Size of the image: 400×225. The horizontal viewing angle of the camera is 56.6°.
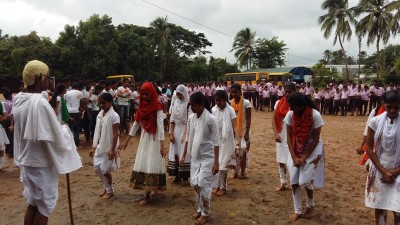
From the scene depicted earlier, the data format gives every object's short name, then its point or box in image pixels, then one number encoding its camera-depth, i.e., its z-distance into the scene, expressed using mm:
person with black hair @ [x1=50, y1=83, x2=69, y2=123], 7603
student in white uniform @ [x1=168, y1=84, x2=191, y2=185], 6613
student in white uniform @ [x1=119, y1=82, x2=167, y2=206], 5555
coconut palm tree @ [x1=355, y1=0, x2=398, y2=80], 29828
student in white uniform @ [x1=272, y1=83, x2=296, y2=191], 6316
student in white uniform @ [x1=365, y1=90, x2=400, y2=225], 3830
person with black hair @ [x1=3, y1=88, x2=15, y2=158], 8562
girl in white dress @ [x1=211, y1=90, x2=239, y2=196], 6113
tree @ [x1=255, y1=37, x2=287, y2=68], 56906
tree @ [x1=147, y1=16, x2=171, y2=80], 40875
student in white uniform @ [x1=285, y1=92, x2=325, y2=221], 4766
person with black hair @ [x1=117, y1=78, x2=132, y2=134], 12195
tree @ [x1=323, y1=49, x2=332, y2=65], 79625
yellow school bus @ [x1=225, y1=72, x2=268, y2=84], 36138
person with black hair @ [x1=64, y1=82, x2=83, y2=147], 10109
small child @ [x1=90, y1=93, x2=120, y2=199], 5688
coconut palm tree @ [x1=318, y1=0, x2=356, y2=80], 36219
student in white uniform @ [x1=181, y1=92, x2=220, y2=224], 4820
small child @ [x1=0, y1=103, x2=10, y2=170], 7500
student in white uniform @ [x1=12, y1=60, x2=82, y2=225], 3387
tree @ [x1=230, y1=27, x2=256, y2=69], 53938
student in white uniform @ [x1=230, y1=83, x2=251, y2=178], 6746
